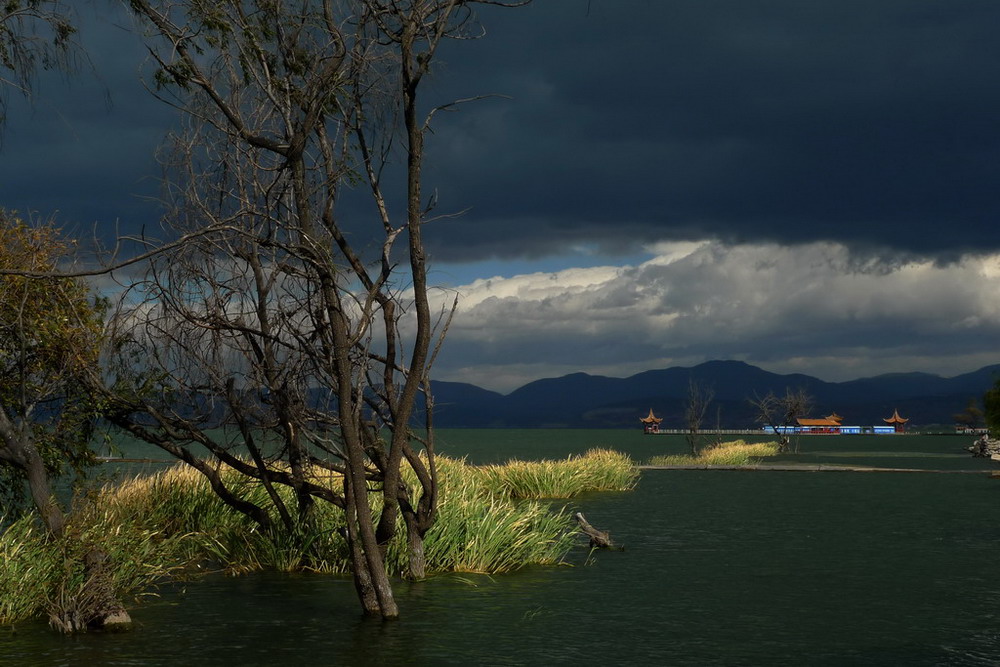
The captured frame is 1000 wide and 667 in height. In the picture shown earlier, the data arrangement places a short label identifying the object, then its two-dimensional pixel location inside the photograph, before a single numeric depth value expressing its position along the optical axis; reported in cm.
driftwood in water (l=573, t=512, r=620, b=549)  2426
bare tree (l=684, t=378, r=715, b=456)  7673
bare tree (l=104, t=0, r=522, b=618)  1470
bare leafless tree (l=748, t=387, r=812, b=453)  9306
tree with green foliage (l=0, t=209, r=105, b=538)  1672
